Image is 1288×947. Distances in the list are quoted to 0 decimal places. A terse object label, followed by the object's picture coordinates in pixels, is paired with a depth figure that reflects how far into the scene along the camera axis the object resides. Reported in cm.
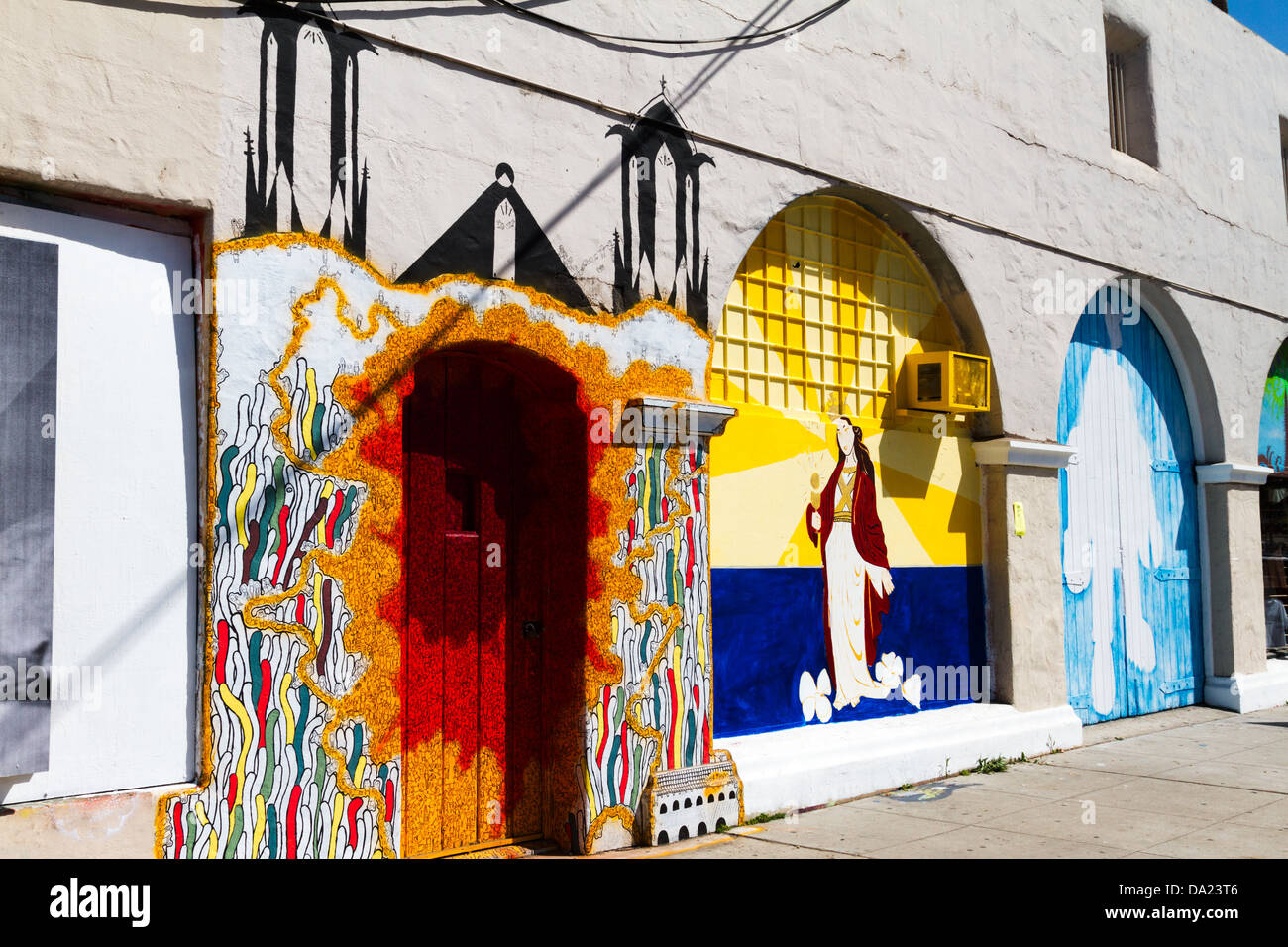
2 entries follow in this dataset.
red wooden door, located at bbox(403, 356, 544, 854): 589
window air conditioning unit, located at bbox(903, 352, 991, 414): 858
